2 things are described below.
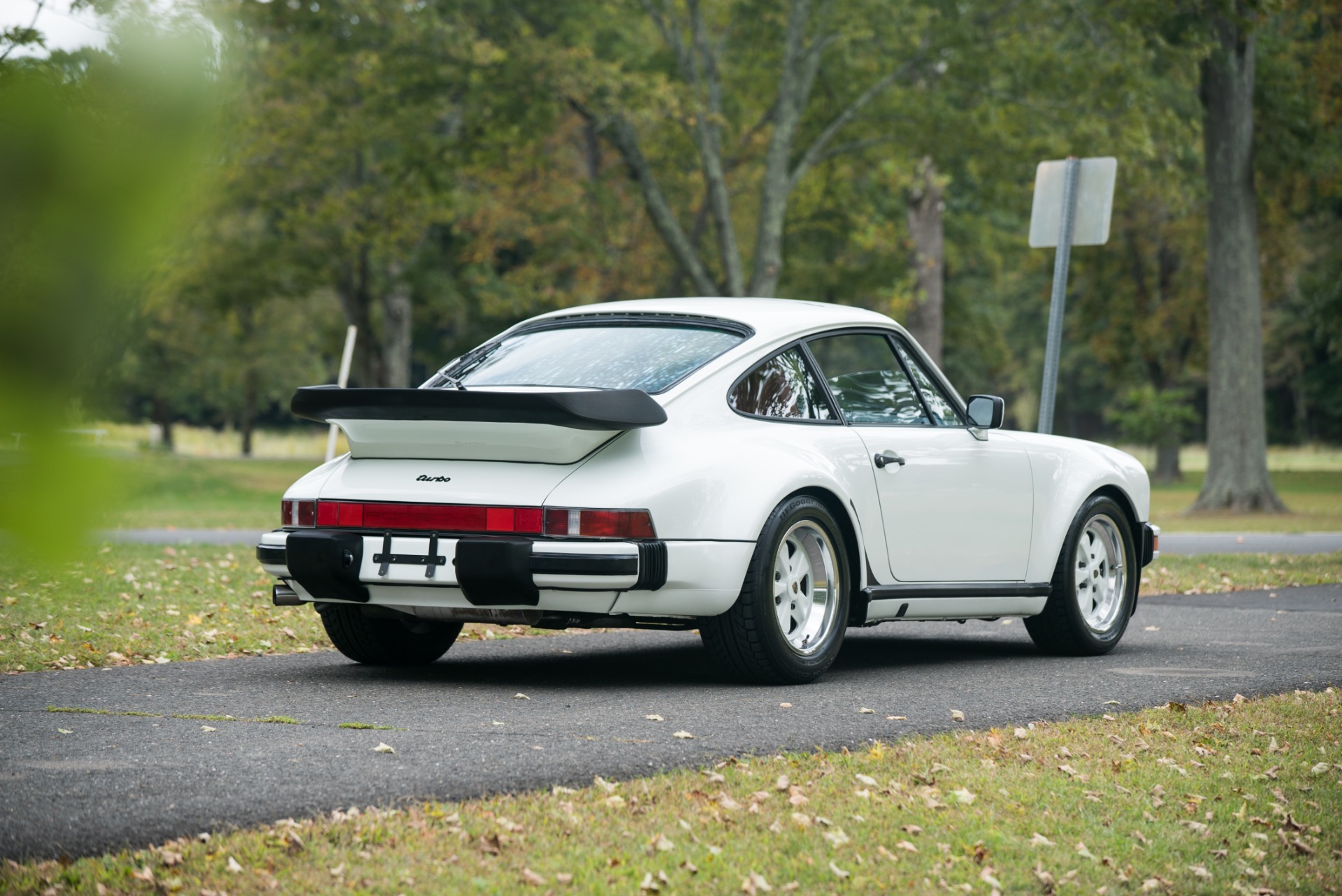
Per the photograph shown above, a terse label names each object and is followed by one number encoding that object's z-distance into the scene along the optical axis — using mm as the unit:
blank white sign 22781
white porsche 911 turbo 12320
